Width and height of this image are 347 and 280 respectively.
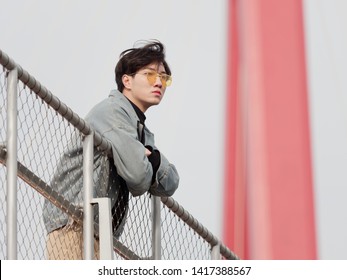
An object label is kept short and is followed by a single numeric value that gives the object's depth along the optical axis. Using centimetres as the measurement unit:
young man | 1100
